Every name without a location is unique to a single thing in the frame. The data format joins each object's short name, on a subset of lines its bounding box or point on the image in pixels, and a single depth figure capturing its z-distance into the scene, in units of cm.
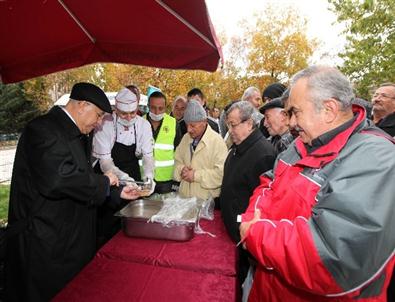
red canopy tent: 243
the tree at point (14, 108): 3005
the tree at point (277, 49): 2156
